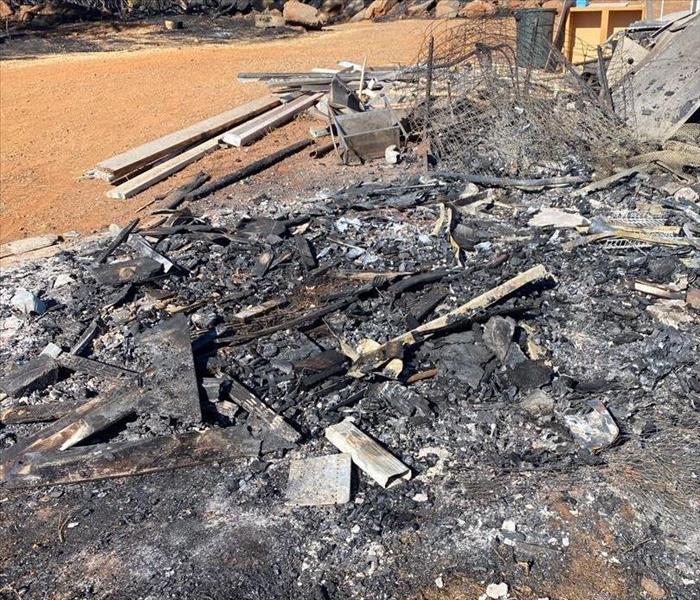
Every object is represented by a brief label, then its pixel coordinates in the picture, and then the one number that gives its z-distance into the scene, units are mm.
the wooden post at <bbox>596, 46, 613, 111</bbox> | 9484
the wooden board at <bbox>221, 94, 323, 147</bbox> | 10719
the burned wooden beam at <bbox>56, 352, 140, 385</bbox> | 5457
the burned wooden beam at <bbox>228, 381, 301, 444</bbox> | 4711
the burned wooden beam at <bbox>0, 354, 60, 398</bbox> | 5383
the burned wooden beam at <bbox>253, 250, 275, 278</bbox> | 6828
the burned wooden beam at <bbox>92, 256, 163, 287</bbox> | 6746
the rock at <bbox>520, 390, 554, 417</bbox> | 4816
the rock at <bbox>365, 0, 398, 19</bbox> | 23812
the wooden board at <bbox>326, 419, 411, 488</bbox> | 4340
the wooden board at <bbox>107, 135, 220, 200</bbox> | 9312
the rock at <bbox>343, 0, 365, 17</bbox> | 24062
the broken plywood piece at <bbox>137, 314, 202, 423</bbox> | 4941
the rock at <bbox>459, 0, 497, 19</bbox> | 21438
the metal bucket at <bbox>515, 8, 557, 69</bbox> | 11633
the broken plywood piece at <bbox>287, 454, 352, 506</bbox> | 4238
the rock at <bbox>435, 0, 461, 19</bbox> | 22500
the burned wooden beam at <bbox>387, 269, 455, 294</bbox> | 6168
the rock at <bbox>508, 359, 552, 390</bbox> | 5023
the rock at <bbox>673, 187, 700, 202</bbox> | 7691
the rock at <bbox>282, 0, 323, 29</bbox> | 21234
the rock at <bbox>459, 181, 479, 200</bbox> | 8180
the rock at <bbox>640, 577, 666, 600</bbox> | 3586
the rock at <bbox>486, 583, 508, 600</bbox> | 3613
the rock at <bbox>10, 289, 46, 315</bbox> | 6392
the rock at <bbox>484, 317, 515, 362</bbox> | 5281
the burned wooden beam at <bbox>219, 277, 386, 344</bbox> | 5750
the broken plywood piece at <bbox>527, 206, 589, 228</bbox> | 7336
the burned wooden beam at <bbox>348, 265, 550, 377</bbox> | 5219
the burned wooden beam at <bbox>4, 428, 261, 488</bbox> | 4578
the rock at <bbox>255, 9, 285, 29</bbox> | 21297
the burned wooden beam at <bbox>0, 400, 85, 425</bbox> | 5105
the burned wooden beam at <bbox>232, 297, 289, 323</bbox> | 6047
